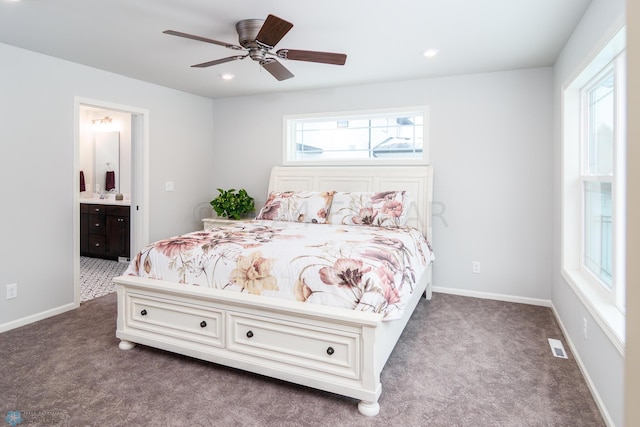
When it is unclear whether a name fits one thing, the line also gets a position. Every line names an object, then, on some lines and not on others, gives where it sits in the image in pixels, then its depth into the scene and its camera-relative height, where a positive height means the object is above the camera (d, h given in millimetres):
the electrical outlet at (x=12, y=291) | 3169 -667
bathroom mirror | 6199 +772
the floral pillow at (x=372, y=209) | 3709 +13
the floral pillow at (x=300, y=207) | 3924 +32
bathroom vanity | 5512 -312
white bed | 2051 -740
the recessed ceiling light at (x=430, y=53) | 3264 +1349
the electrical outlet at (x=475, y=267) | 4008 -584
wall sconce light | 6229 +1445
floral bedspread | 2178 -345
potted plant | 4789 +75
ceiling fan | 2451 +1103
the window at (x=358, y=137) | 4297 +867
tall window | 2090 +173
